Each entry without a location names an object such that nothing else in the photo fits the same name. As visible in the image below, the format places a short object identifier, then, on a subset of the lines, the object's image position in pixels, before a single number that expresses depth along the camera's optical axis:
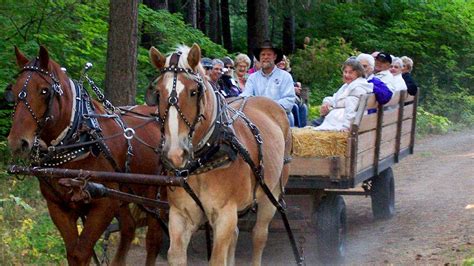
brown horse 12.50
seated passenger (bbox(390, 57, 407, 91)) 23.31
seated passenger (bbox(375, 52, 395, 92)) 22.47
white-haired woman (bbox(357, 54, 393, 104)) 18.94
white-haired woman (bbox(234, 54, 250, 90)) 22.80
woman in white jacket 18.03
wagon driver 18.27
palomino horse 11.23
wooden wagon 17.20
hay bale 17.33
